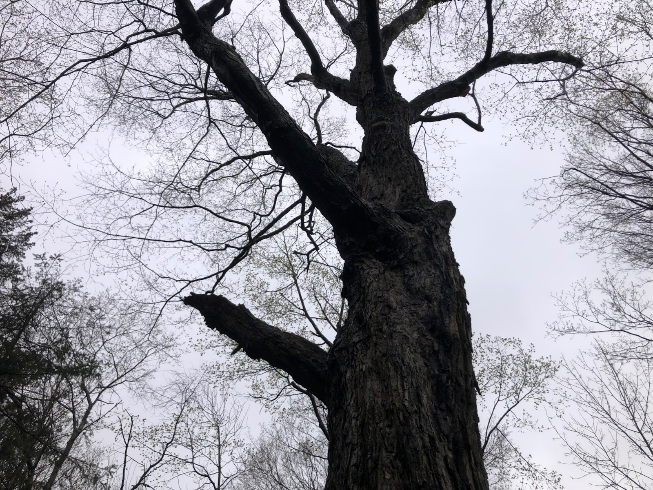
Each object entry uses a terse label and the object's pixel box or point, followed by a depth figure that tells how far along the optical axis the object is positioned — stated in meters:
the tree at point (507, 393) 9.00
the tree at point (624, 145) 5.85
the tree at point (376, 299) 1.77
